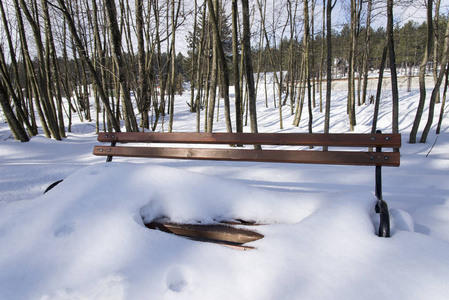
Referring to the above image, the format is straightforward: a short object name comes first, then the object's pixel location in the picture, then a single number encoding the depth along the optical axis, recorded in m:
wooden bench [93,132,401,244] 2.26
